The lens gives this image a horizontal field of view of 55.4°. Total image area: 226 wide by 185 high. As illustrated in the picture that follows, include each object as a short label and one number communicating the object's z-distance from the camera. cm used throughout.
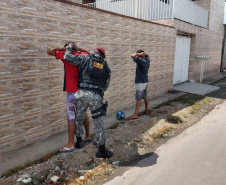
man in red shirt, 367
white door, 1020
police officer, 350
